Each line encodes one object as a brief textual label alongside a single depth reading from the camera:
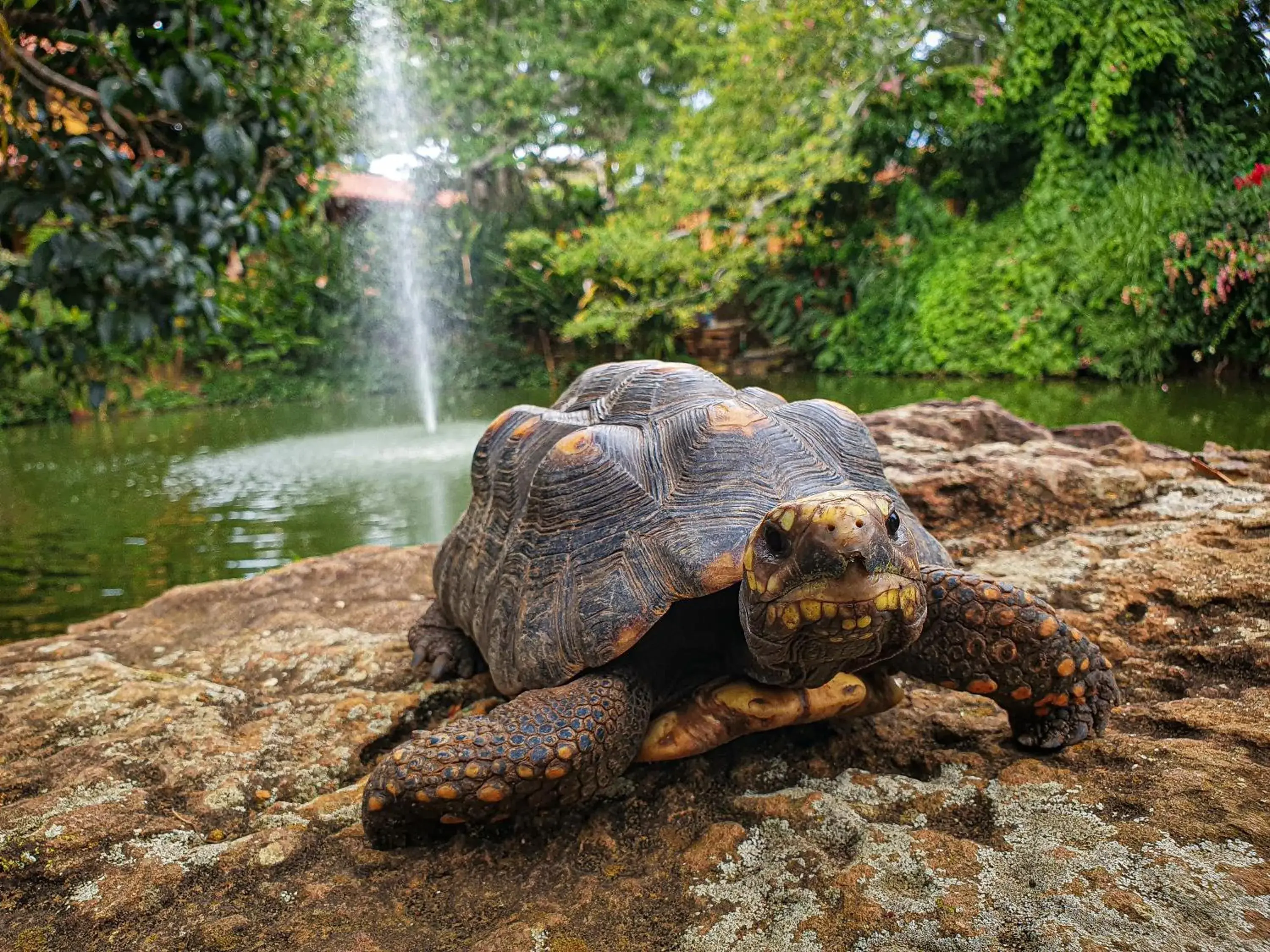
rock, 0.19
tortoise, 0.20
